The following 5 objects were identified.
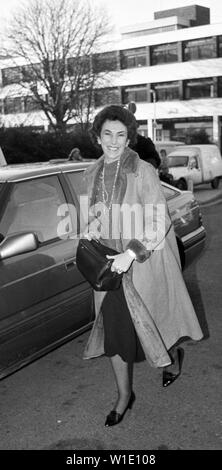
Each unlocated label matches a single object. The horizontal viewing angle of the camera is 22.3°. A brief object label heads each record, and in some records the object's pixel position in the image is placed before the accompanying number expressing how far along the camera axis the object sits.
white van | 17.50
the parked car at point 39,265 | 3.35
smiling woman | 2.96
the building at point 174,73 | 53.69
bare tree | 33.31
